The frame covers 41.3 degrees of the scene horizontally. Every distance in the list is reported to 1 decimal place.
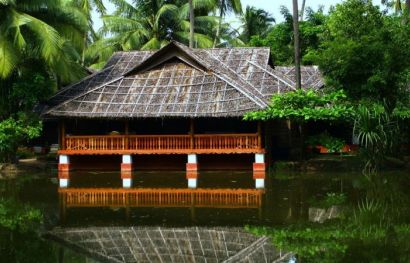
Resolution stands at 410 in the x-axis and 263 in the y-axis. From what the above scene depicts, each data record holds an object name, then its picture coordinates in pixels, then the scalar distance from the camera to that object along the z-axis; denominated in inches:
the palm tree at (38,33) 745.6
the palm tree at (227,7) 1192.8
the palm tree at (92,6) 1104.8
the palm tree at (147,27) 1174.3
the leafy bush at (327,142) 754.8
